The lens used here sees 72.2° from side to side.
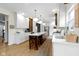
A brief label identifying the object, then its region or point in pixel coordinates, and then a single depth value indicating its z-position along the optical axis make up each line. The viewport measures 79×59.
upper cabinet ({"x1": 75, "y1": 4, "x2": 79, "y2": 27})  1.25
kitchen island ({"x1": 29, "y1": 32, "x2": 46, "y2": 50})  2.84
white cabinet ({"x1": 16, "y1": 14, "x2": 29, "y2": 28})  2.66
